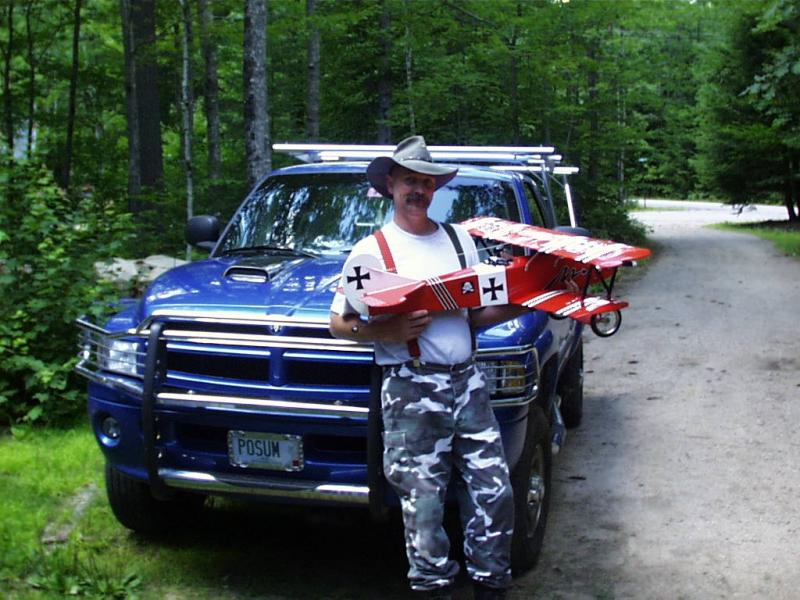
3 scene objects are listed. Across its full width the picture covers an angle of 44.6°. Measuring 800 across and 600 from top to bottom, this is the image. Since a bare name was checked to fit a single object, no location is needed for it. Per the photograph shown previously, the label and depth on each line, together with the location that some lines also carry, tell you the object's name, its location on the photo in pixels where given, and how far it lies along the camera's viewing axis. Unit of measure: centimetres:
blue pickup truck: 427
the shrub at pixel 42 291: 721
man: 384
